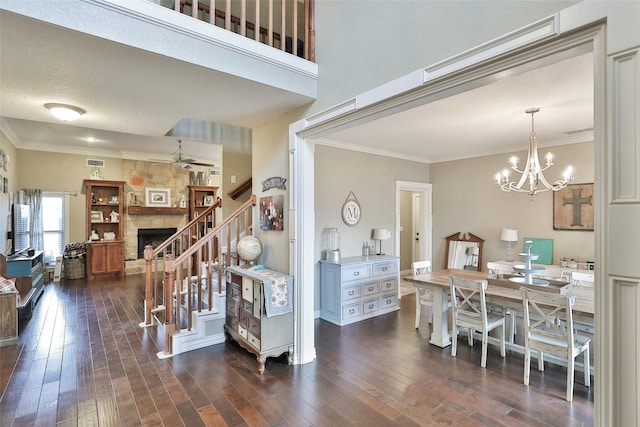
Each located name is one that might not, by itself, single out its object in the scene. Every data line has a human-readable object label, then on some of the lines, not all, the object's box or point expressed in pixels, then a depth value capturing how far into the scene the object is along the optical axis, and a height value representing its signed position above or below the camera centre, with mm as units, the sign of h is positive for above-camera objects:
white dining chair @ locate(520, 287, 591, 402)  2611 -1080
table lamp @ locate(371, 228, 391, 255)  5402 -339
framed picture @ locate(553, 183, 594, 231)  4707 +106
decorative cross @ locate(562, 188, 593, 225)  4766 +180
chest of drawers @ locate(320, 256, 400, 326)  4500 -1112
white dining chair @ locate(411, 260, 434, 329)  4227 -1116
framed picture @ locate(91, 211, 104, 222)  7307 -49
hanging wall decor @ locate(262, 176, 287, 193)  3493 +362
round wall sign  5191 +40
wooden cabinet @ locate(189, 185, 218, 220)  8539 +459
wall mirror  5934 -710
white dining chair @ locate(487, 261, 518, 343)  3688 -806
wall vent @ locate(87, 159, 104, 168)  7403 +1207
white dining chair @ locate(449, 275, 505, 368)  3203 -1088
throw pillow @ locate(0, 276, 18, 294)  3616 -850
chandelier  3646 +551
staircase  3430 -1144
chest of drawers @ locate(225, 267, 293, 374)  3094 -1050
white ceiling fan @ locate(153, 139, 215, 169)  5746 +969
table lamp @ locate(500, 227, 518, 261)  5211 -338
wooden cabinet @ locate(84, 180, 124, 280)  7070 -333
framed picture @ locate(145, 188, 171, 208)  7992 +441
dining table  2812 -812
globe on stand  3611 -395
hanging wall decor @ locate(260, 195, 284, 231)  3527 +14
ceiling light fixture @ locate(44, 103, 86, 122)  3202 +1071
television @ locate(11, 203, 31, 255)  5941 -273
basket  6914 -1191
